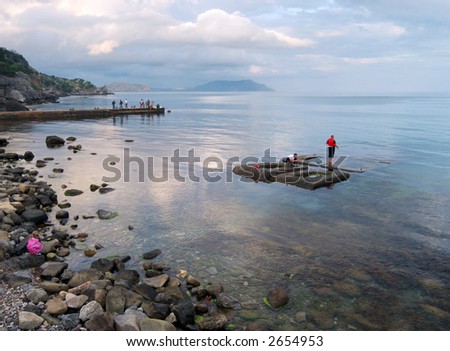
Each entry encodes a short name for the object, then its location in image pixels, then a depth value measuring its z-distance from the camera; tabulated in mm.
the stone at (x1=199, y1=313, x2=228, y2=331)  11094
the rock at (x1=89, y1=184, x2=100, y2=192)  26609
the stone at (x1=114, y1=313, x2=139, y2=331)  10266
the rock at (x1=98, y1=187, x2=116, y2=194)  26125
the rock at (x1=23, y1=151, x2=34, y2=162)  37425
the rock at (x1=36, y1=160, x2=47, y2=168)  33975
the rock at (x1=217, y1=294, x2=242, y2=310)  12477
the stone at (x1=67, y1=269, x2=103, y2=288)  13143
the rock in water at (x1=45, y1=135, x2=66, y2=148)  45853
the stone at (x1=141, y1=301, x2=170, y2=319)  11211
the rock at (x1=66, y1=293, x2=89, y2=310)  11344
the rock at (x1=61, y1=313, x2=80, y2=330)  10400
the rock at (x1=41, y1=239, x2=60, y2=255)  15940
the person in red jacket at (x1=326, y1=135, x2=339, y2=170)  33094
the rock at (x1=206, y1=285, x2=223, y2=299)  13092
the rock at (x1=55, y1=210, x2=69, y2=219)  20500
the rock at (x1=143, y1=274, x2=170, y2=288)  13492
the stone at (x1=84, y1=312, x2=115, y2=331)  10164
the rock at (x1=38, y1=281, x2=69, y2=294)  12523
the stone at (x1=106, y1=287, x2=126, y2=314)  11406
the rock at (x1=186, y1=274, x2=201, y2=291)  13780
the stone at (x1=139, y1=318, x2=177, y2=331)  10391
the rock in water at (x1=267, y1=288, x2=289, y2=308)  12659
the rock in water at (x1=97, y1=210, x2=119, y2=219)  20938
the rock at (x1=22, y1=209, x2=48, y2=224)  19156
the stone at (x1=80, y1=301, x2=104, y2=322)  10703
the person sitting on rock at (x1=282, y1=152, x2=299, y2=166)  34219
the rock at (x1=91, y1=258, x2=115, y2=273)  14578
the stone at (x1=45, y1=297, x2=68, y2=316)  10971
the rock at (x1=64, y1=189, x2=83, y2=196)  25181
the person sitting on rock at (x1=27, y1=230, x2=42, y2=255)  15391
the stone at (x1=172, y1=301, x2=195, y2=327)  11172
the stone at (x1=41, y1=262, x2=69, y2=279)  13797
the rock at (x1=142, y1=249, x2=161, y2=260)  16203
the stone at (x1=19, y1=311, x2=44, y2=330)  10117
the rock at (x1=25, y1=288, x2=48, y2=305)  11650
